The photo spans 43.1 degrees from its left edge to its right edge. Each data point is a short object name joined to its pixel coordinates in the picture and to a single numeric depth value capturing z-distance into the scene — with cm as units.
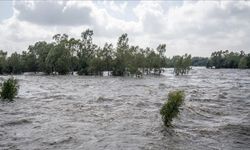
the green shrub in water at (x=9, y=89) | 3534
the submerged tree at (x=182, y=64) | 16225
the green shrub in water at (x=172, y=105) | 2234
